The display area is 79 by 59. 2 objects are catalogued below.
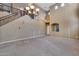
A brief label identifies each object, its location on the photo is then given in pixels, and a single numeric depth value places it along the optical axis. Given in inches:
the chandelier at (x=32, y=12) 89.4
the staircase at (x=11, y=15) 65.5
